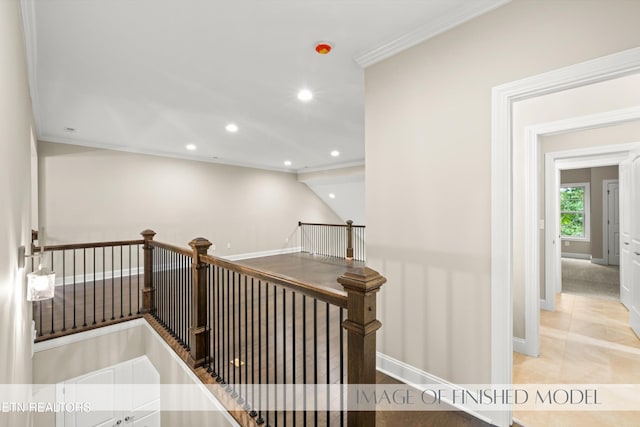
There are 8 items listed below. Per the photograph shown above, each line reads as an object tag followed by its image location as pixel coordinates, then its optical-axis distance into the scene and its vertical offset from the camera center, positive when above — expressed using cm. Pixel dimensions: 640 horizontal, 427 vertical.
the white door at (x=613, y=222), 695 -22
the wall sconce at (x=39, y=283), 196 -48
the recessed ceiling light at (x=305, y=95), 299 +132
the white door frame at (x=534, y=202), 254 +11
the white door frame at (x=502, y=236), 167 -14
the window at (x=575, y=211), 762 +7
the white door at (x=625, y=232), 338 -25
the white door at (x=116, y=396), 355 -254
